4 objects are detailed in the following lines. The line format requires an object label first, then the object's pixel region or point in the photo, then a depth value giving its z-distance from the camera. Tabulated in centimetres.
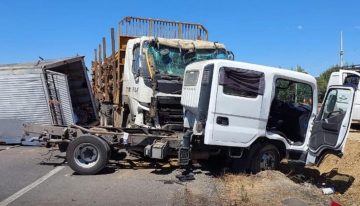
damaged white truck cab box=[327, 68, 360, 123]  897
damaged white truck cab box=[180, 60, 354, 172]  887
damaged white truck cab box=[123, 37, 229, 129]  1104
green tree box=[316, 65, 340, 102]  5107
